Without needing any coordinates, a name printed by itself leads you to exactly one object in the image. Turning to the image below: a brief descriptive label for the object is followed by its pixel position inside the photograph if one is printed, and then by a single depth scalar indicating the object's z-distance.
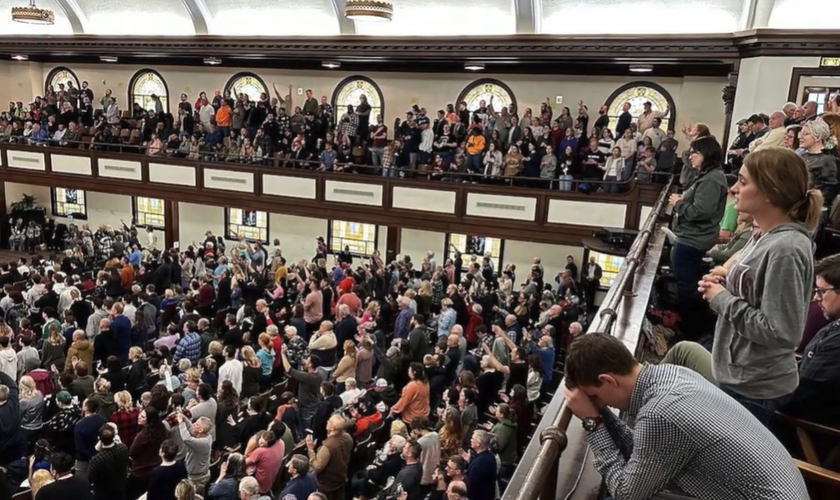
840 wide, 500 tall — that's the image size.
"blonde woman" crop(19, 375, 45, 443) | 6.52
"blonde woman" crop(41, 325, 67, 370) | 8.15
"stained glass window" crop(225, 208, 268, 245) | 18.34
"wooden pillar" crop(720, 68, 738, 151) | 11.65
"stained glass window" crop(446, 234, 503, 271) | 16.12
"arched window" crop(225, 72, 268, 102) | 18.11
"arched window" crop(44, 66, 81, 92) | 20.50
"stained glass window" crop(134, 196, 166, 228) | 19.38
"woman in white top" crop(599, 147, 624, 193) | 12.30
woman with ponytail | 2.03
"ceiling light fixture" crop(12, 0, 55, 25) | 14.07
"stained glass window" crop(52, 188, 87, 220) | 20.53
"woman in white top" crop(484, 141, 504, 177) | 13.07
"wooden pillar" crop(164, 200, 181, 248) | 18.23
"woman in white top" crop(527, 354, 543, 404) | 7.18
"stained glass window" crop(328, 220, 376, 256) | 17.22
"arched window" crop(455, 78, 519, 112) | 15.59
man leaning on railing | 1.52
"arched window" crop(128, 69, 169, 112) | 19.38
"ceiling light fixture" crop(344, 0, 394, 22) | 10.27
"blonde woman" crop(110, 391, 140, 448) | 6.27
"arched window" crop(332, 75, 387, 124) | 16.94
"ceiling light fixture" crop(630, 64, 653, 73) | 13.13
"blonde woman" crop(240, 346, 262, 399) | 7.55
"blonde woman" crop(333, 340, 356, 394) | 7.68
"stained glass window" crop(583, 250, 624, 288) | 14.76
